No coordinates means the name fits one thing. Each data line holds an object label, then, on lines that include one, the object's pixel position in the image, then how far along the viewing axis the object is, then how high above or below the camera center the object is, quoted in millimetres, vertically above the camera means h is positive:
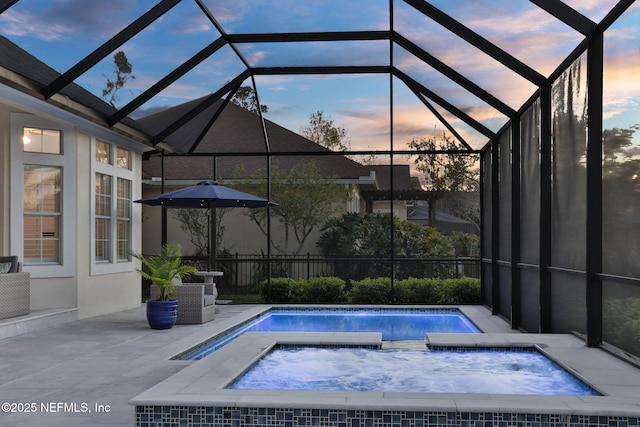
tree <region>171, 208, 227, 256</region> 17281 -230
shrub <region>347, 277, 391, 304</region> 13125 -1482
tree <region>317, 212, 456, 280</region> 16234 -646
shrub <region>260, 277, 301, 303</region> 13469 -1492
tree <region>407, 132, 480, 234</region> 18250 +989
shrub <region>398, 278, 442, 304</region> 13078 -1458
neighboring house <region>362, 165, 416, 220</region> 18562 +668
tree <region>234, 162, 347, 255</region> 16859 +528
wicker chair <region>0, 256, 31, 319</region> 8742 -998
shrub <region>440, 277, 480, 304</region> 13023 -1468
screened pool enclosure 5773 +1724
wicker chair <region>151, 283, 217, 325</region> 9781 -1262
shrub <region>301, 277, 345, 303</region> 13383 -1490
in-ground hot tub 4012 -1176
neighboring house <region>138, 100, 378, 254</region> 17141 +1029
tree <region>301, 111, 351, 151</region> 16812 +2089
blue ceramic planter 9062 -1320
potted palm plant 9086 -1031
